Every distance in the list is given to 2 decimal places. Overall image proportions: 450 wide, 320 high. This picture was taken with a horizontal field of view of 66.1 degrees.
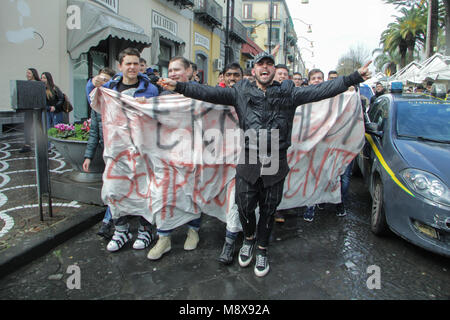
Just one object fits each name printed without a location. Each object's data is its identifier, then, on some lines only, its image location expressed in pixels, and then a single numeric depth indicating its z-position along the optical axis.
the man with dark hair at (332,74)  6.47
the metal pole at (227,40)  12.55
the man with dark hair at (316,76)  5.40
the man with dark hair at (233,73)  4.16
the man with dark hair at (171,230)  3.32
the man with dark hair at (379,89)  10.65
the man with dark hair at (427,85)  12.64
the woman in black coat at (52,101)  7.40
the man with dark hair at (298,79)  7.36
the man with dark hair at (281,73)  5.57
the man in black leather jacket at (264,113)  2.90
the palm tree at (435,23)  16.97
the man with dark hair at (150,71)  2.97
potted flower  4.42
